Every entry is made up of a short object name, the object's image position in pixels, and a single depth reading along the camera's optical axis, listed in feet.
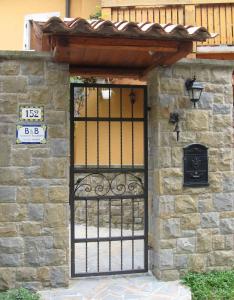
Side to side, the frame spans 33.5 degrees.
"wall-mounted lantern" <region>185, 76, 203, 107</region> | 17.44
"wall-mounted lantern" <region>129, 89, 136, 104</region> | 17.70
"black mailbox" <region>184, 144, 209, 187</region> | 17.69
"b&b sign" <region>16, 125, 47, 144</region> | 16.38
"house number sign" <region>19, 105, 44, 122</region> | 16.40
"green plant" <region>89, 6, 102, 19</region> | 30.70
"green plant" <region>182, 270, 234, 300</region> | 15.97
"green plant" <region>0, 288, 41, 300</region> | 14.93
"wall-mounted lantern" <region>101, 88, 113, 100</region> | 26.37
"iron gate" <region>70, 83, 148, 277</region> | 17.57
